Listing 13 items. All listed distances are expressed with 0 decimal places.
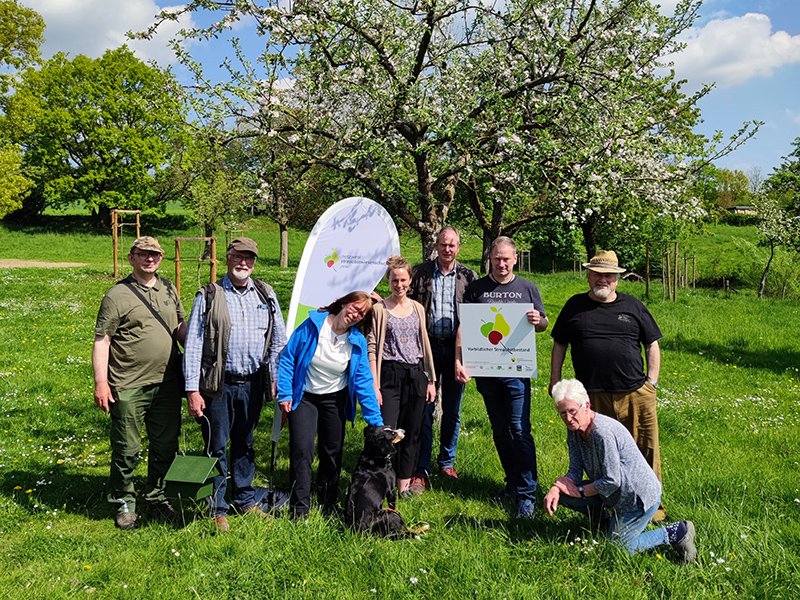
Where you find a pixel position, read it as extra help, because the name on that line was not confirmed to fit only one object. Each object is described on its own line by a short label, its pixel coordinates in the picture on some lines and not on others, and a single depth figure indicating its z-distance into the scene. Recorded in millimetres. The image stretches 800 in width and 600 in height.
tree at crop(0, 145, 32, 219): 23267
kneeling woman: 3666
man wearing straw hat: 4301
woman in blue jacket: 4262
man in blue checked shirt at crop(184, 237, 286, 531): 4297
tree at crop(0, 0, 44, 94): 25406
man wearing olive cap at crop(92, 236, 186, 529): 4422
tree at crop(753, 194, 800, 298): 22812
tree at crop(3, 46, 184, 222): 36312
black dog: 4047
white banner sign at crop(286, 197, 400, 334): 5746
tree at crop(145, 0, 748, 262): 5914
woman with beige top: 4703
